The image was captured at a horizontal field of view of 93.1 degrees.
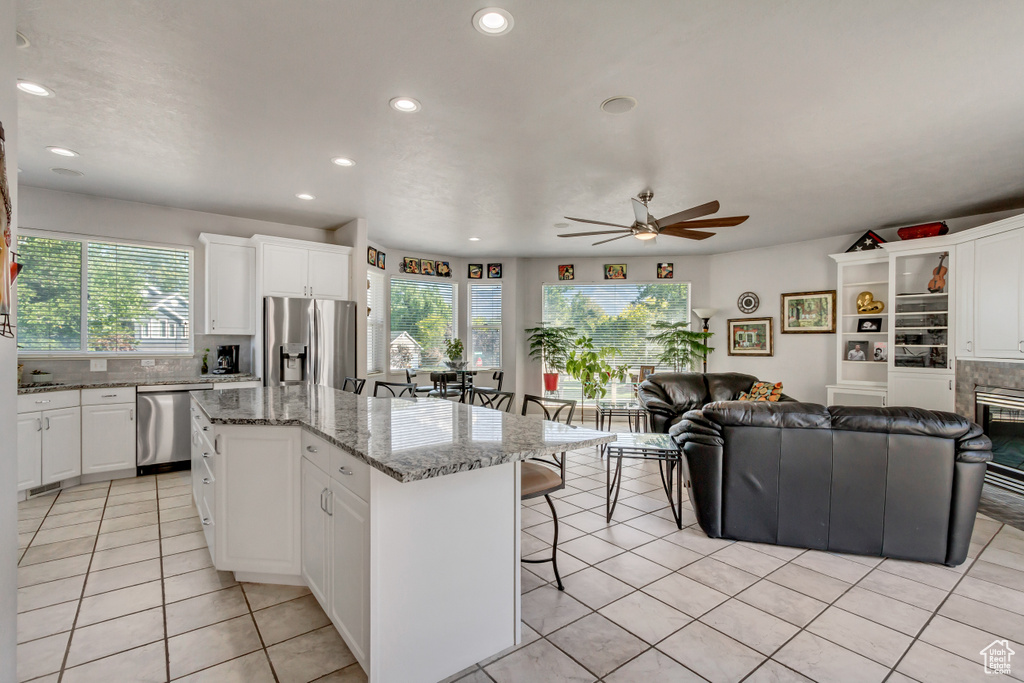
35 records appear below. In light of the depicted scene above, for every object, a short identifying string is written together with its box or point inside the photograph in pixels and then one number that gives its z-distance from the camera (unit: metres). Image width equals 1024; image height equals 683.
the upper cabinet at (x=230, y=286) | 4.91
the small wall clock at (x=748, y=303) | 7.07
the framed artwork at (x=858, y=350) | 5.97
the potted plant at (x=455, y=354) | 6.99
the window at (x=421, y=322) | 7.21
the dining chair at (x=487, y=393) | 3.27
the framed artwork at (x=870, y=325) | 5.85
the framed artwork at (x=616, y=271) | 7.80
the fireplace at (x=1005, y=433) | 4.10
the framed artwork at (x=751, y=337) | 6.96
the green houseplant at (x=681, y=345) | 7.44
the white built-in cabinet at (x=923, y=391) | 4.95
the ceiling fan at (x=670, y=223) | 3.62
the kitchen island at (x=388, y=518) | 1.67
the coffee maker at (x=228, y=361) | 5.05
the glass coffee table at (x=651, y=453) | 3.30
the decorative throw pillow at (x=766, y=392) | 4.70
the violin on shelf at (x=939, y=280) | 5.09
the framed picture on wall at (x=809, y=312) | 6.32
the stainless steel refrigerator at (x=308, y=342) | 5.00
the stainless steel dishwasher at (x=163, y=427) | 4.44
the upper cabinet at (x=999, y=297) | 4.25
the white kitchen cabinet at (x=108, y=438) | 4.19
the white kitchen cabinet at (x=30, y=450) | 3.77
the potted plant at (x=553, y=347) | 7.79
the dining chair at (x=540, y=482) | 2.32
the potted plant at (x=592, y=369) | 6.96
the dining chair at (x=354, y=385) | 4.47
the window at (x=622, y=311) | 7.77
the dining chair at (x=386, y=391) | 6.91
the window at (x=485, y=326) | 7.89
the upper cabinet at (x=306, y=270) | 5.04
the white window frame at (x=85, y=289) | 4.33
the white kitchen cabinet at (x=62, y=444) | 3.94
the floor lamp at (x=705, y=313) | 7.35
